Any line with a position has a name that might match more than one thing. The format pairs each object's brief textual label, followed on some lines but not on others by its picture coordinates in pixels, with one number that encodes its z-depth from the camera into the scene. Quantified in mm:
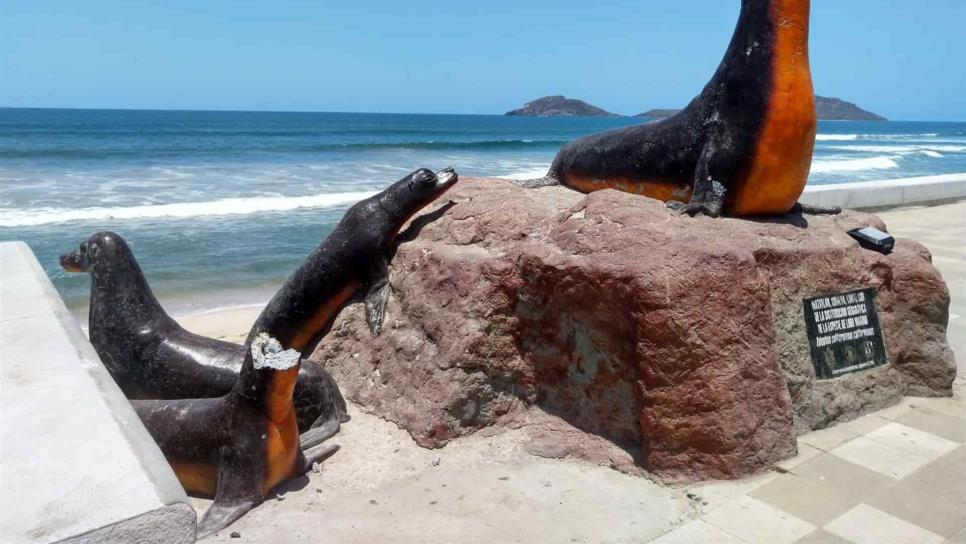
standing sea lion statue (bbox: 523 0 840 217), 4781
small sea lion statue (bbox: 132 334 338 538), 3854
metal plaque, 4609
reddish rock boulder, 4035
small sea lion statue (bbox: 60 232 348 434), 4938
